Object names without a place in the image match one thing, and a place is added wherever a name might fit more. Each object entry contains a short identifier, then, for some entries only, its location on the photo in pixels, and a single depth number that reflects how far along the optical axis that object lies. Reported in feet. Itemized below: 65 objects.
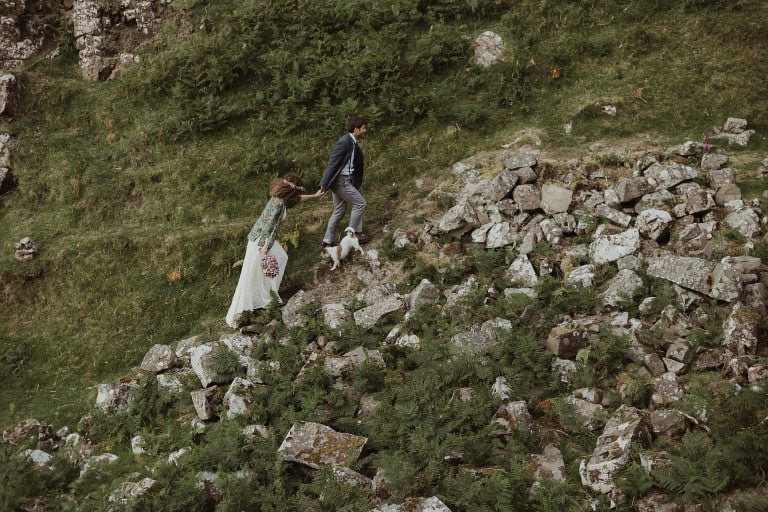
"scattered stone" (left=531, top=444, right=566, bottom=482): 20.80
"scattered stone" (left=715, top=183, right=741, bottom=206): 32.96
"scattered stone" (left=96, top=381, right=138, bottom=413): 29.58
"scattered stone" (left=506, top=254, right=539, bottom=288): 31.30
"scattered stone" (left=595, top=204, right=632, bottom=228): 32.94
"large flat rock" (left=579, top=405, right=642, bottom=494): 19.90
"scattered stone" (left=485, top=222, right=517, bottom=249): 34.42
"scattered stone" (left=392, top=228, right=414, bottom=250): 37.46
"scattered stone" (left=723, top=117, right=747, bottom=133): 39.83
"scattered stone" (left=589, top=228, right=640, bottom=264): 30.66
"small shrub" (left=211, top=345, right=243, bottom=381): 28.81
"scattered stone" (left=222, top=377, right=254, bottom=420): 26.11
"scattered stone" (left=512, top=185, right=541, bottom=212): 35.83
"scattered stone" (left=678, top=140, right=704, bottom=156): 37.40
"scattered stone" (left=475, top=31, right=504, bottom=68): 50.26
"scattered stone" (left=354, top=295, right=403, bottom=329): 31.58
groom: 36.70
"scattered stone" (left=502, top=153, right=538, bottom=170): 38.42
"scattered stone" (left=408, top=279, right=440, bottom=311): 31.83
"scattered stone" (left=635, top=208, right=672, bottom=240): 31.73
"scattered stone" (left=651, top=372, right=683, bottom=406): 22.70
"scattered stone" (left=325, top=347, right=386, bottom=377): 27.84
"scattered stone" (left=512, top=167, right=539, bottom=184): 37.43
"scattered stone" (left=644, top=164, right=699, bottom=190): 34.58
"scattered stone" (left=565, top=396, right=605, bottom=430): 22.57
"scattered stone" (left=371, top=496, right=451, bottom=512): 19.10
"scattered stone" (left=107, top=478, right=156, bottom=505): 21.27
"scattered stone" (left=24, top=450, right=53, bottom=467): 24.73
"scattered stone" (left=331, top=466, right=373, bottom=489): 21.26
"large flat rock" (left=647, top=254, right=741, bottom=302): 25.72
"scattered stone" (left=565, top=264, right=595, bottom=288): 29.76
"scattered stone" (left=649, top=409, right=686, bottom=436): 20.93
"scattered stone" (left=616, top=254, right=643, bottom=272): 29.37
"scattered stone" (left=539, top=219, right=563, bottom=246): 33.63
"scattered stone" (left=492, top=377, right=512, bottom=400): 24.50
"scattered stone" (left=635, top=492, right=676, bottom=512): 18.44
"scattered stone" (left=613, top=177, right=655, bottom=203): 34.27
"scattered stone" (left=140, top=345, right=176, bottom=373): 32.37
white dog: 37.35
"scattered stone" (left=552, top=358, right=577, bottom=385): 24.93
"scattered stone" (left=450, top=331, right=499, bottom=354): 27.09
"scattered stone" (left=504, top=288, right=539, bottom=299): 29.78
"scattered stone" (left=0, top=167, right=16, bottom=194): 48.73
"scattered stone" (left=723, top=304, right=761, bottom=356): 23.45
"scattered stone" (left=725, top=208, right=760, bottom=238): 30.14
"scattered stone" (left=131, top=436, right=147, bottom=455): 25.84
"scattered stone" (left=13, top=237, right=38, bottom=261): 42.39
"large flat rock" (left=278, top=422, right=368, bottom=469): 22.30
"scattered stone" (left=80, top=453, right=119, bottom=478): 24.39
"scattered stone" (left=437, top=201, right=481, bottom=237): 36.11
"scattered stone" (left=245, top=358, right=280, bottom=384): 28.19
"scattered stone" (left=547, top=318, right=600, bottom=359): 25.99
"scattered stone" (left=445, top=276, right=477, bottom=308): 31.09
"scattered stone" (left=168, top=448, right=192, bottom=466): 23.42
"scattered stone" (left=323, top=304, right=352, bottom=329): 32.07
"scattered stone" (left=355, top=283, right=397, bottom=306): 33.68
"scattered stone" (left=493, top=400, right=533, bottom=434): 22.90
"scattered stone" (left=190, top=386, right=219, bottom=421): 26.96
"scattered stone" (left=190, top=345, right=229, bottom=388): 28.78
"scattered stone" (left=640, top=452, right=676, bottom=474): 19.24
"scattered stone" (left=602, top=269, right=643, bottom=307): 27.71
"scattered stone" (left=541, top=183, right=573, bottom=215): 34.88
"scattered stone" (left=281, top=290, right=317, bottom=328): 33.14
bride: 34.68
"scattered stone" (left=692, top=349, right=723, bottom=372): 23.49
